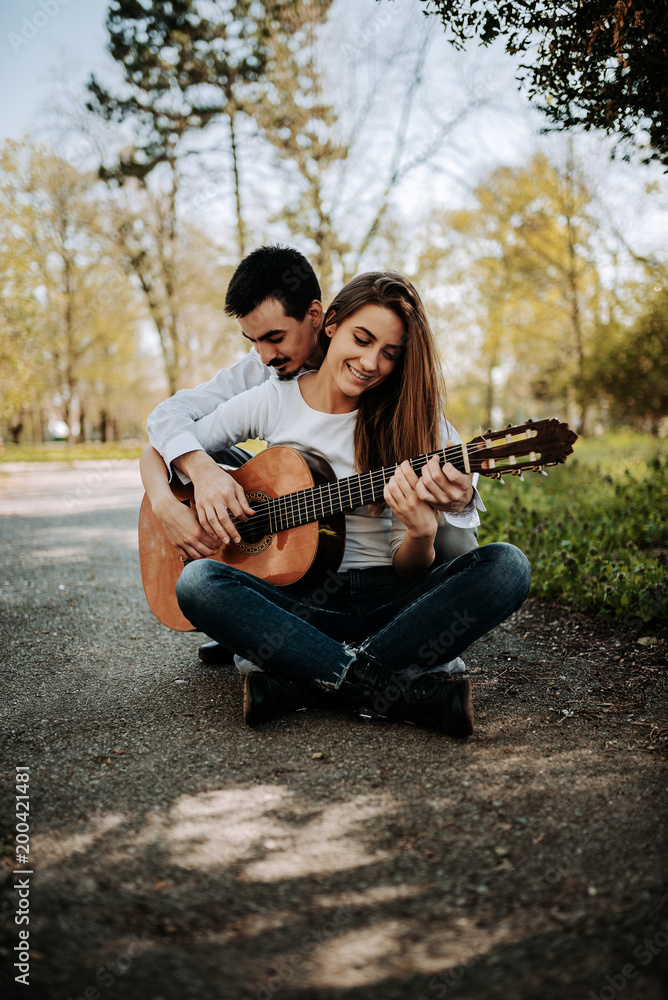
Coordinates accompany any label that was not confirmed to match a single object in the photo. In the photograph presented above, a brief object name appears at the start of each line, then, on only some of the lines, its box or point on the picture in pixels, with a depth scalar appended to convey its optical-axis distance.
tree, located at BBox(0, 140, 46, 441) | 11.64
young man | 2.66
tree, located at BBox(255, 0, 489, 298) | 13.16
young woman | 2.32
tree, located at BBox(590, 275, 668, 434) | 8.40
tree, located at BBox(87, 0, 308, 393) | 12.76
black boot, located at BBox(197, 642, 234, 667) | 3.10
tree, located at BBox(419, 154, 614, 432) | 13.43
